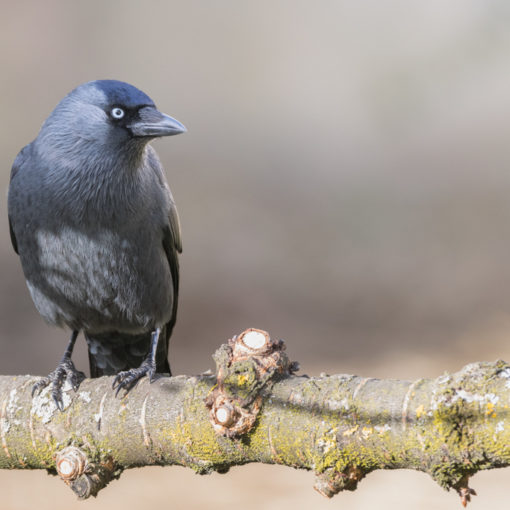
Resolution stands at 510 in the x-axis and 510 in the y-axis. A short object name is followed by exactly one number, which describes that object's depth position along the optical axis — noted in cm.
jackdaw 791
